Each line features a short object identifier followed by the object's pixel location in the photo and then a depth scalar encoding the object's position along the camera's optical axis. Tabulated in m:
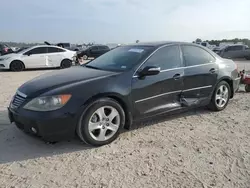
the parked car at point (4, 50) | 15.97
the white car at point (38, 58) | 10.41
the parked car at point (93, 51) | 18.78
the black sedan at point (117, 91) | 2.72
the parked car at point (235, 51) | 18.43
